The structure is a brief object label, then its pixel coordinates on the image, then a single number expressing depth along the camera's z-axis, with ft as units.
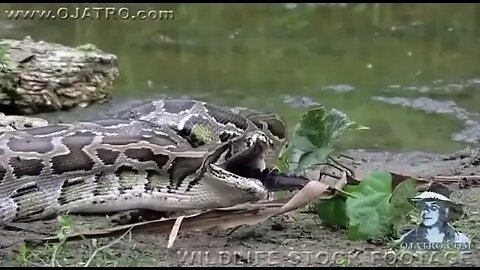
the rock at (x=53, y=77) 60.29
